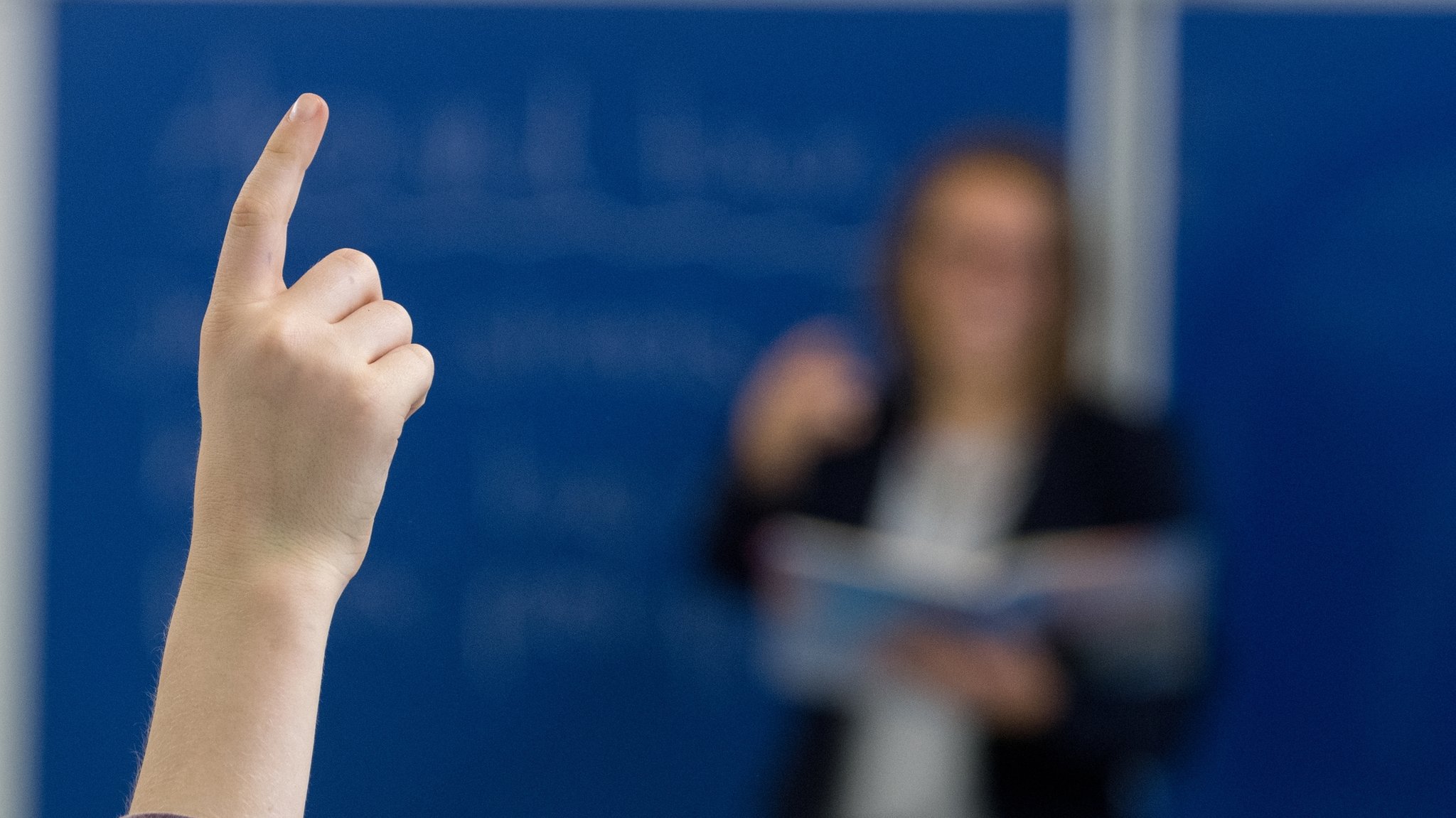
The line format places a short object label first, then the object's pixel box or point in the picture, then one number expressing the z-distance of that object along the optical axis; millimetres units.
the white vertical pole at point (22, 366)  3401
